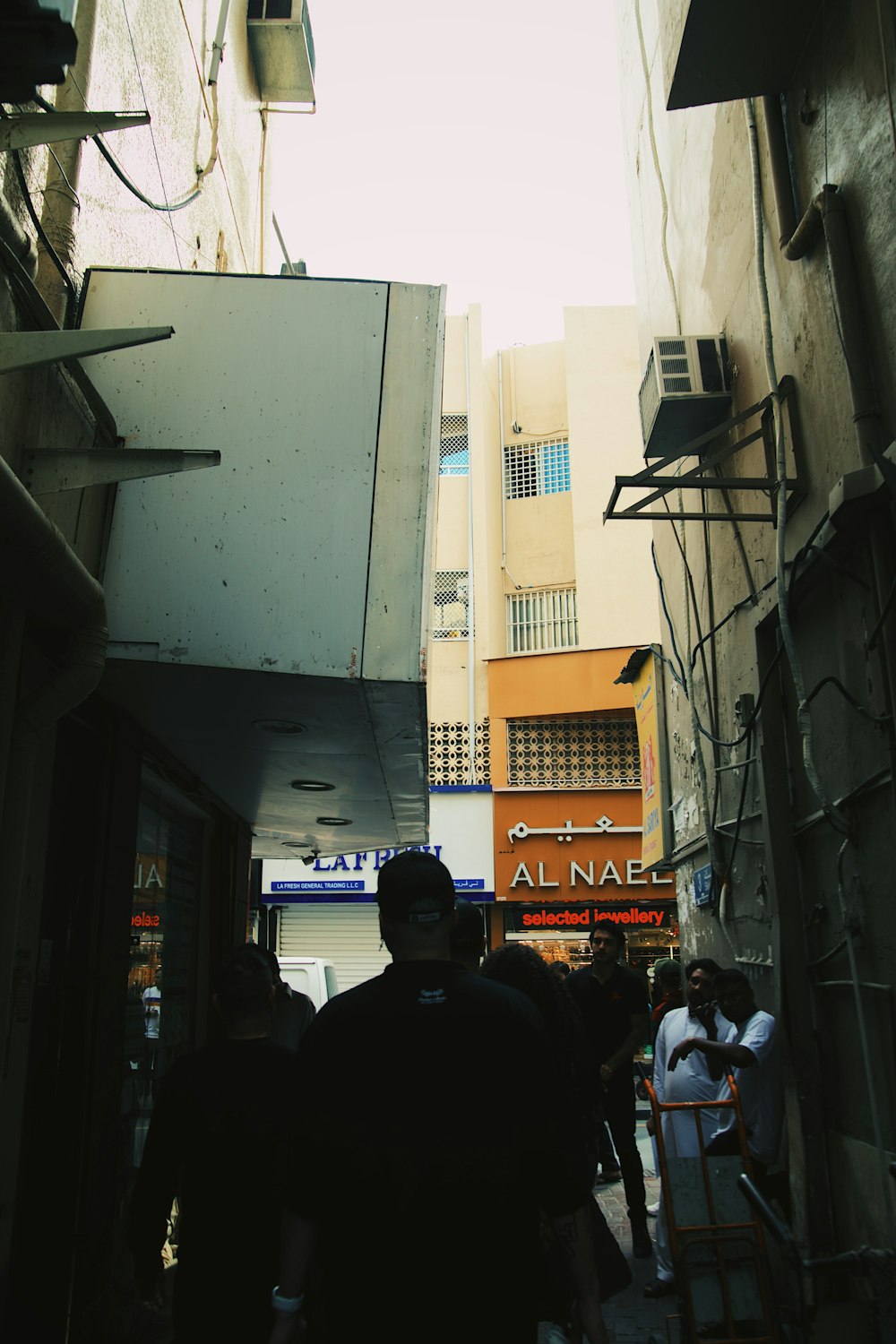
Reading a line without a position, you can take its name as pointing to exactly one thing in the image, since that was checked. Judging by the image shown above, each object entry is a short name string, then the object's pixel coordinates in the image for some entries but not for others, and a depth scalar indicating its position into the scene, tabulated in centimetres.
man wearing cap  212
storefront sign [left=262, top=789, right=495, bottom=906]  1869
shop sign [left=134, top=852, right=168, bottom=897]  661
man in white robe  516
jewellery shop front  1823
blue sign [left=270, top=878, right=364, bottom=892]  1888
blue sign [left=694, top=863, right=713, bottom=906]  824
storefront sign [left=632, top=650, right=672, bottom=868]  1088
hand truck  448
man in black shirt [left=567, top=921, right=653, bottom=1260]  657
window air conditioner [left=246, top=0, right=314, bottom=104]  1022
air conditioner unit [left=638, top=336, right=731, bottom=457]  688
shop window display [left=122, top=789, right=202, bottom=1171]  639
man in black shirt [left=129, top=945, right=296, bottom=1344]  308
